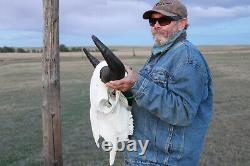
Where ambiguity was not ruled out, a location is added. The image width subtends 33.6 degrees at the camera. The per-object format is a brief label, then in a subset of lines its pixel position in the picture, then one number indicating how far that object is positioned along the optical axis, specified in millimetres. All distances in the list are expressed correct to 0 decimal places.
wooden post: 4656
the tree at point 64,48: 73906
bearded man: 2264
